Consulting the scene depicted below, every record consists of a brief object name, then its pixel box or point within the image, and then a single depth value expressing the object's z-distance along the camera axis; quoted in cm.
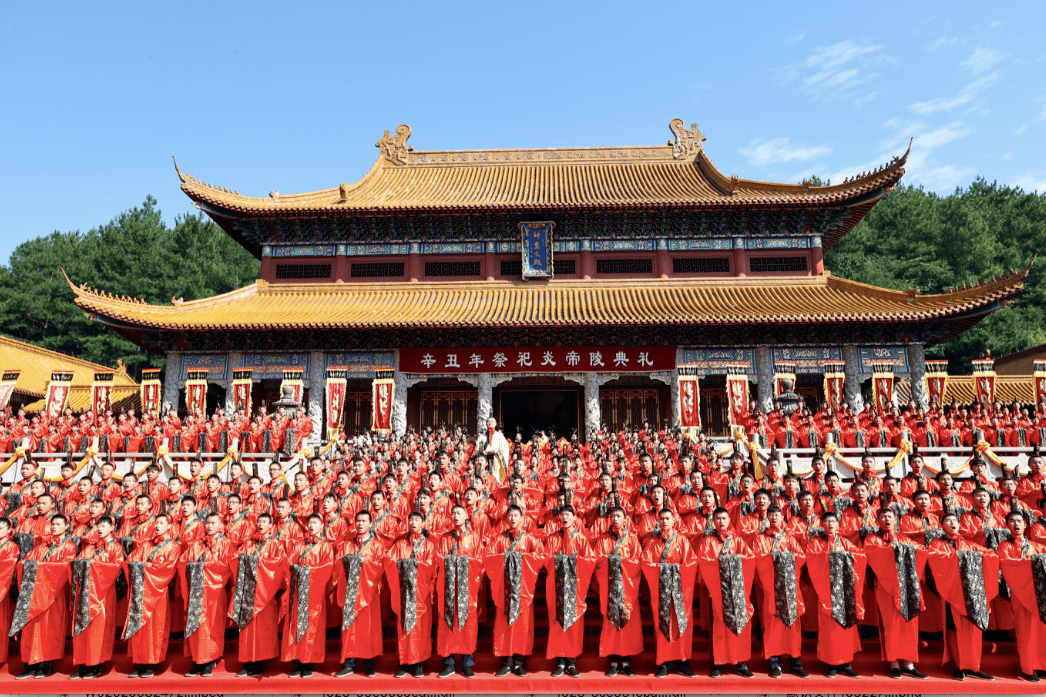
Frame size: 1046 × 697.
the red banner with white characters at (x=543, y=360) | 1508
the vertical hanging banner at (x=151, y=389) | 1529
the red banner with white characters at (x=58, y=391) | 1652
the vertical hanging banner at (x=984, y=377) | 1559
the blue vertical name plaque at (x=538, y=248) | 1656
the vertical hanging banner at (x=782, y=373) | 1467
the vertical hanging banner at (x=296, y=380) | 1489
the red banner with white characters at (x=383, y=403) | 1496
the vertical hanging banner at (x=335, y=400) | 1501
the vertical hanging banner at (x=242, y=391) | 1495
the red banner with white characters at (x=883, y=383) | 1445
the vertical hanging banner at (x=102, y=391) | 1570
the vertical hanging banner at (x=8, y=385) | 1767
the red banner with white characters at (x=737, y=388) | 1455
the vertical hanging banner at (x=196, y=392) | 1495
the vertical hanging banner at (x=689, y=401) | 1469
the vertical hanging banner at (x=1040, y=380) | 1527
